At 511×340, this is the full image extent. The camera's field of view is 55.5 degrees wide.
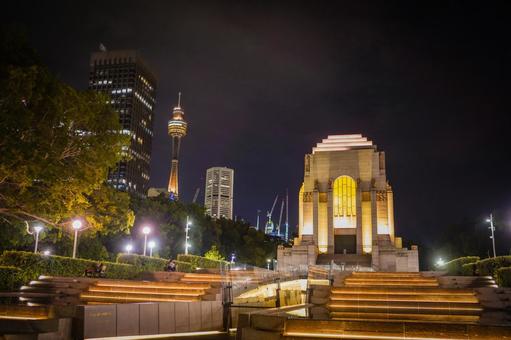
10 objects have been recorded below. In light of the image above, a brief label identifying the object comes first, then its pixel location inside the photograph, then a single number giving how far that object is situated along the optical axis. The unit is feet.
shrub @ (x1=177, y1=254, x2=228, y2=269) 127.91
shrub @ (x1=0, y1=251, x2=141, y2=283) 72.59
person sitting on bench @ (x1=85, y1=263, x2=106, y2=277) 79.69
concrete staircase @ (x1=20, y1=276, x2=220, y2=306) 64.54
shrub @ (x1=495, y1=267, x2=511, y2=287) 67.51
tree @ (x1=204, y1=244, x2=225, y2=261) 221.07
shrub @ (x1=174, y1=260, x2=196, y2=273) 112.70
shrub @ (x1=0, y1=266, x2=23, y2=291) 66.64
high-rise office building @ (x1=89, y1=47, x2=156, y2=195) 605.73
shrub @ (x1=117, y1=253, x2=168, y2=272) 98.84
